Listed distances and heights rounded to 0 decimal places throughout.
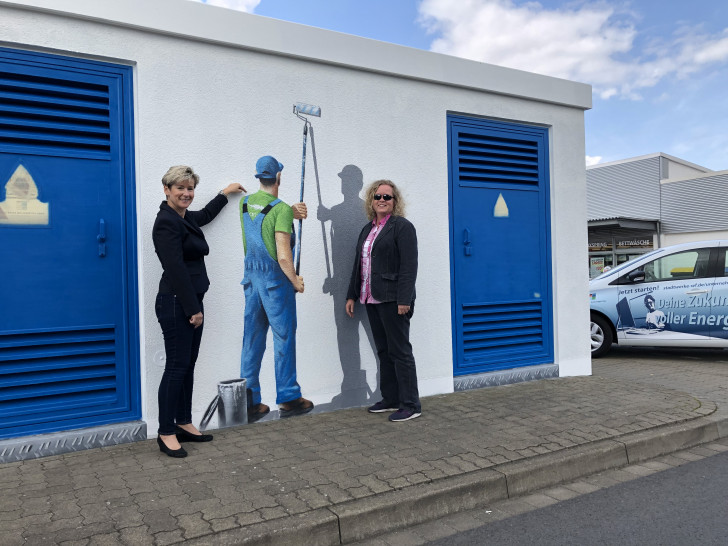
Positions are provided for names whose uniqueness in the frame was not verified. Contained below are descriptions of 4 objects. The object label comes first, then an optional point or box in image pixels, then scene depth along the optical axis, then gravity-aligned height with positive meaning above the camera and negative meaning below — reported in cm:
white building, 427 +74
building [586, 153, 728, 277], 2480 +286
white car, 825 -50
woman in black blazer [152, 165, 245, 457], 404 -10
